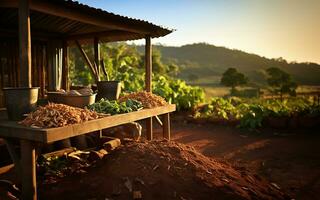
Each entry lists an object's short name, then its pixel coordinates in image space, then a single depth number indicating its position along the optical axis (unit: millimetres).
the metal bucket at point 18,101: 4191
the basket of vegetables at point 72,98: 5172
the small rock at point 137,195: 3888
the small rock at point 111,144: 6344
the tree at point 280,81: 21369
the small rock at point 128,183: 4098
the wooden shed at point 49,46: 3830
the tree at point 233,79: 29188
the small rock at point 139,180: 4176
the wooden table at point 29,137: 3641
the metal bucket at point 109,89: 6562
